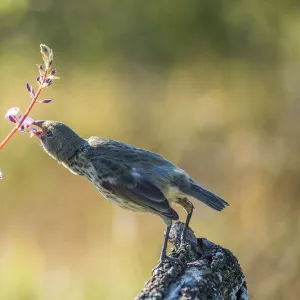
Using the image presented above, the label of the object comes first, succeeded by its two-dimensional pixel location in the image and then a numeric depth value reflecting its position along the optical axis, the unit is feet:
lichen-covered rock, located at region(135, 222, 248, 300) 15.76
